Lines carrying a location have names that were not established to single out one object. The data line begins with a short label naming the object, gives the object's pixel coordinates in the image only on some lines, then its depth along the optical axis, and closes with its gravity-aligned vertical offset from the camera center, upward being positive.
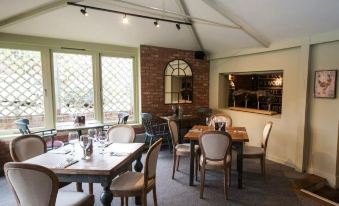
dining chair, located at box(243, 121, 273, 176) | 3.44 -0.97
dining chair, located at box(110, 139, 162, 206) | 2.21 -0.97
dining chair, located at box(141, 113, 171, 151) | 4.81 -0.89
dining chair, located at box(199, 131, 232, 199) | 2.83 -0.81
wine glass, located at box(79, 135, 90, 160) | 2.30 -0.54
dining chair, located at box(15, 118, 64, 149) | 3.48 -0.72
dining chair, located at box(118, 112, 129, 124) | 4.54 -0.56
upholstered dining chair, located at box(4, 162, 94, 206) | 1.64 -0.70
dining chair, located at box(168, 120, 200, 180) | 3.56 -0.94
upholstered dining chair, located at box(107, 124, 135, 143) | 3.09 -0.61
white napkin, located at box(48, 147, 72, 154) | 2.44 -0.67
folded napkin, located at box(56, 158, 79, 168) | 2.03 -0.68
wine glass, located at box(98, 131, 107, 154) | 2.69 -0.57
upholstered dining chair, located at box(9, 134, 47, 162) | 2.39 -0.63
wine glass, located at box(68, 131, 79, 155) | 2.46 -0.53
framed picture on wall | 3.37 +0.10
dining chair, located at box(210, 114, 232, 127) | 4.26 -0.57
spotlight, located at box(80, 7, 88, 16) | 3.46 +1.24
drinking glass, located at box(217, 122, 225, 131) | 3.39 -0.53
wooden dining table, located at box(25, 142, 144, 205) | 1.96 -0.69
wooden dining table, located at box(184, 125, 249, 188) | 3.14 -0.77
